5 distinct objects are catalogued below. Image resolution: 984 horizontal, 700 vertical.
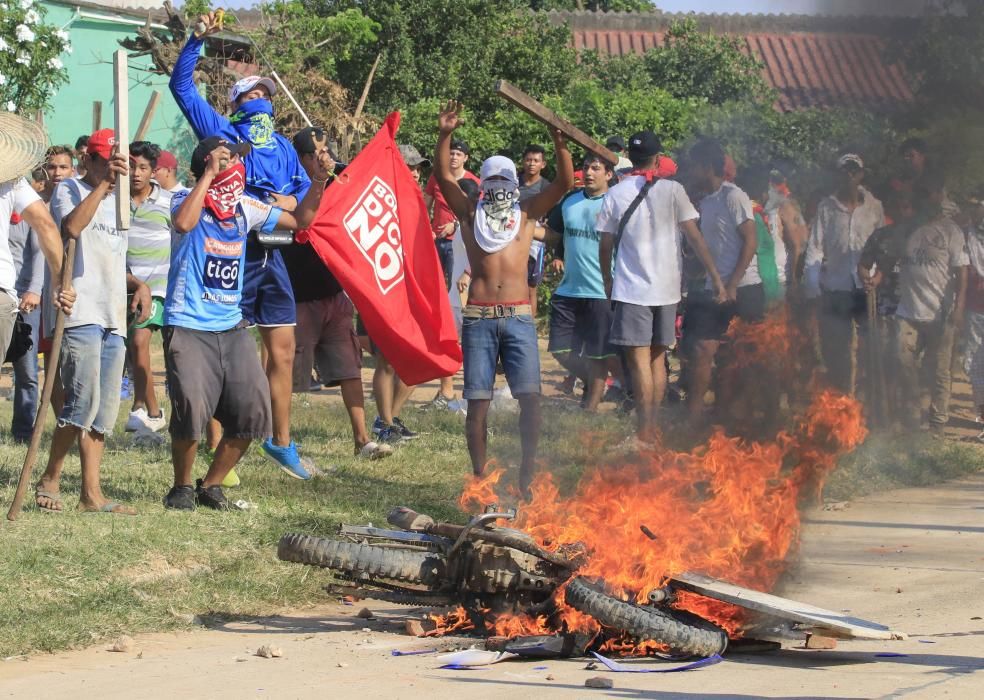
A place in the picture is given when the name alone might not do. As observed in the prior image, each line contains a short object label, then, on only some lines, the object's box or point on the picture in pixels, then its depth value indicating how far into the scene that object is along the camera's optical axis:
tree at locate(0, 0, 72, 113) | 30.86
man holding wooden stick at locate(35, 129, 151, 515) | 15.59
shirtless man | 17.30
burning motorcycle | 11.73
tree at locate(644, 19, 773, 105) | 43.66
